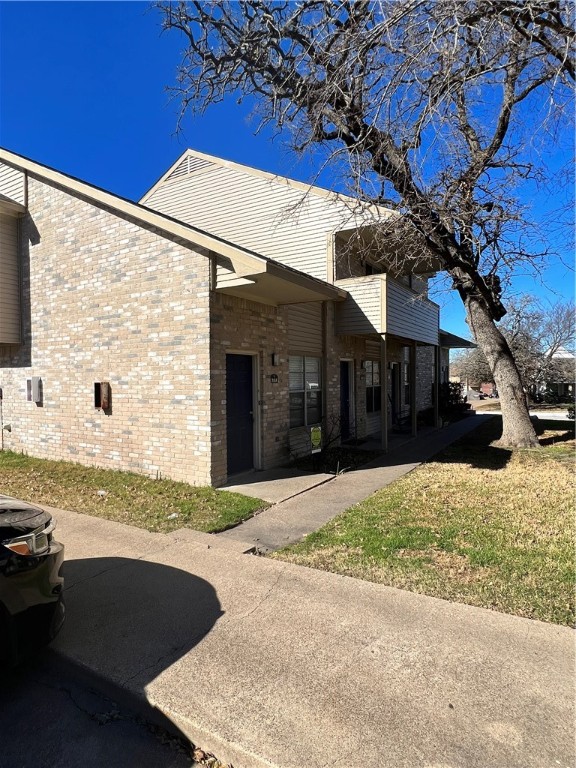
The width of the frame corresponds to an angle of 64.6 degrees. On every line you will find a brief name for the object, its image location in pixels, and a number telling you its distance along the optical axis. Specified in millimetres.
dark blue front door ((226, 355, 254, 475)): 8359
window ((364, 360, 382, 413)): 14227
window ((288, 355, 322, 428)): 10297
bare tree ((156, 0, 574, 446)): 5418
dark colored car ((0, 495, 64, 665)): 2701
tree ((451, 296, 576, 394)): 28938
